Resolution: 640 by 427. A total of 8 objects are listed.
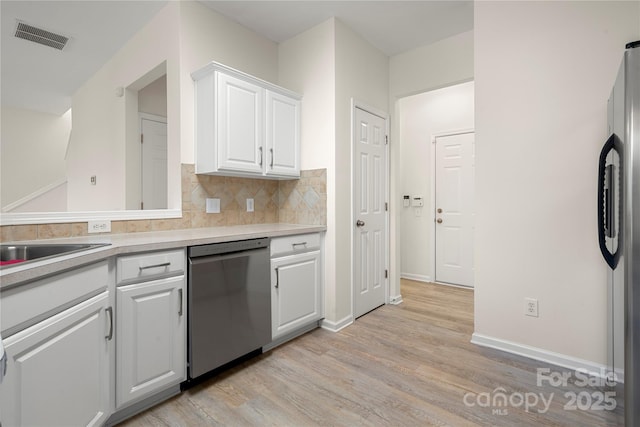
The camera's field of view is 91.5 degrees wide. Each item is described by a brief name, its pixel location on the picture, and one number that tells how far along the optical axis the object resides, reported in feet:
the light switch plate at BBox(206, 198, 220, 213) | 8.69
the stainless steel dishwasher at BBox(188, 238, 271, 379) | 6.03
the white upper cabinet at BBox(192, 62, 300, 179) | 7.76
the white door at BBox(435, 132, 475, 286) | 13.55
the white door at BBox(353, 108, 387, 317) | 10.07
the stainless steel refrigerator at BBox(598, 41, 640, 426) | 3.76
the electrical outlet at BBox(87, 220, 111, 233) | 6.59
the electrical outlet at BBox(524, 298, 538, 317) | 7.27
